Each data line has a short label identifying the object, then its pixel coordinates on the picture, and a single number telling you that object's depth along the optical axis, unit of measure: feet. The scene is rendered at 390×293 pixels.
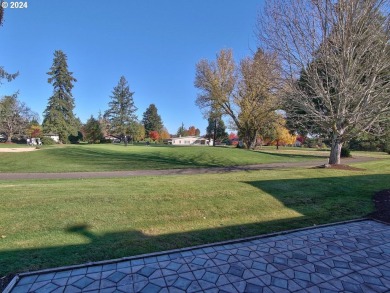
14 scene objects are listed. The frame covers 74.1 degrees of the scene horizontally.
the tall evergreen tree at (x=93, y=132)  205.57
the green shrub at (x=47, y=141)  155.84
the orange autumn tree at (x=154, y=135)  286.66
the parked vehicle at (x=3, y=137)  209.81
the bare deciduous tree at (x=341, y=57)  37.24
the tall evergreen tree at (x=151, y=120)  291.38
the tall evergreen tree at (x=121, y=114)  219.20
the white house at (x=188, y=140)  292.20
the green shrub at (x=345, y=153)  87.03
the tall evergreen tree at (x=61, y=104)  171.01
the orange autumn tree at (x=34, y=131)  188.84
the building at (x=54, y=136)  176.98
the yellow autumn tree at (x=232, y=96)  109.19
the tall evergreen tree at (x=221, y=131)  220.02
